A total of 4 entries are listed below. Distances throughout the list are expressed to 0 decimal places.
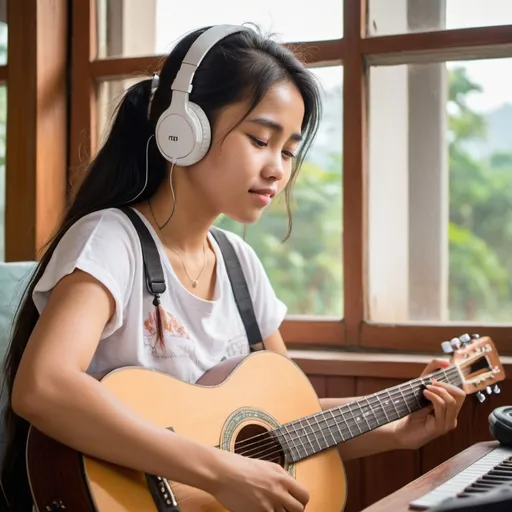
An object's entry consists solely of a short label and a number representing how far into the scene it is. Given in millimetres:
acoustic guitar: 1229
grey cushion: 1629
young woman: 1255
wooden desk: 1076
